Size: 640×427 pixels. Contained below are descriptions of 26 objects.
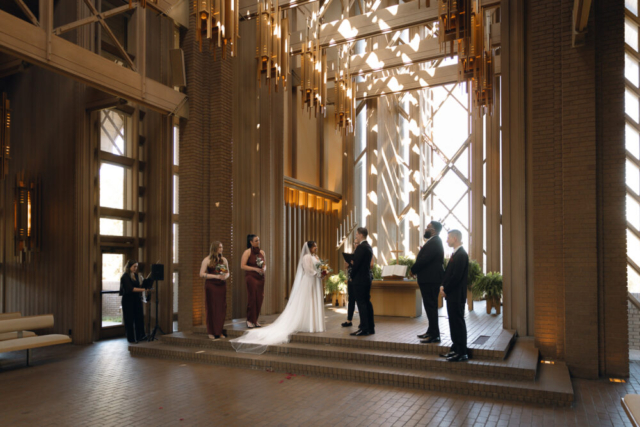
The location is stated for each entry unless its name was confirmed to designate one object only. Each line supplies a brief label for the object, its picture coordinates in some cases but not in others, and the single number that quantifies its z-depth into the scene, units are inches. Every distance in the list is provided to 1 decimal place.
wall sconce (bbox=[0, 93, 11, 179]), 372.0
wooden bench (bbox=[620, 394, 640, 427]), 121.7
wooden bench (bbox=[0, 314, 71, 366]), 296.1
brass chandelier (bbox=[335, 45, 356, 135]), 416.5
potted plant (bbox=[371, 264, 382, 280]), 449.1
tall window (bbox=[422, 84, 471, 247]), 608.4
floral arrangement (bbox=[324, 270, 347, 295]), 509.7
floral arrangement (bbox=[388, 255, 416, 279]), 460.1
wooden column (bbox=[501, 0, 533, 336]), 329.4
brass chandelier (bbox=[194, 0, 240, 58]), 237.1
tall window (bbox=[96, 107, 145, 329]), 414.9
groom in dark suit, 315.6
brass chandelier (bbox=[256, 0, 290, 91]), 288.0
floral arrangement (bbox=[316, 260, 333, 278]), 334.0
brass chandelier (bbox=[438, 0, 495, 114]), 231.3
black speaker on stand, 359.7
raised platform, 231.9
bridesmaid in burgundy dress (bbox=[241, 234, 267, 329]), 354.9
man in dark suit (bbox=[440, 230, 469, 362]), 251.9
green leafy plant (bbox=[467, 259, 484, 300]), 442.0
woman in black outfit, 369.4
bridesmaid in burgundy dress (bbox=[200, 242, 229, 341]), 338.6
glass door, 411.5
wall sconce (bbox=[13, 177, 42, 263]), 401.1
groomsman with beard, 287.6
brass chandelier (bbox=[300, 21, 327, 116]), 354.9
